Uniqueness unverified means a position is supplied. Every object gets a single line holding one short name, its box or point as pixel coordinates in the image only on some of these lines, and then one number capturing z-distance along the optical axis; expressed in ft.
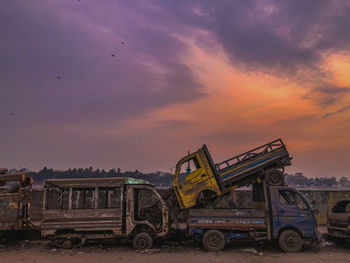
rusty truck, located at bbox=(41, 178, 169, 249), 30.71
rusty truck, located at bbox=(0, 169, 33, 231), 32.24
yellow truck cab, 32.60
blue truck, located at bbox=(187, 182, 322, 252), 30.35
